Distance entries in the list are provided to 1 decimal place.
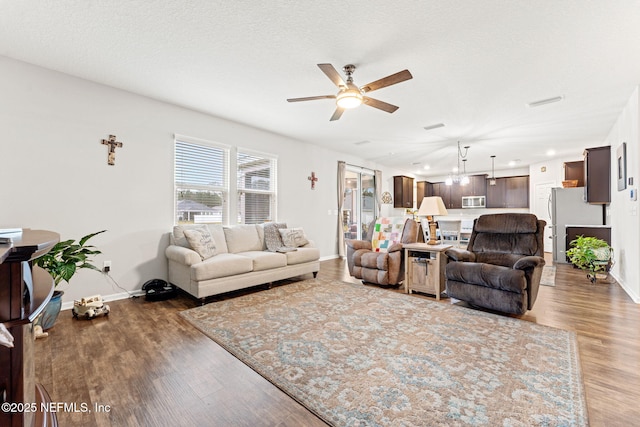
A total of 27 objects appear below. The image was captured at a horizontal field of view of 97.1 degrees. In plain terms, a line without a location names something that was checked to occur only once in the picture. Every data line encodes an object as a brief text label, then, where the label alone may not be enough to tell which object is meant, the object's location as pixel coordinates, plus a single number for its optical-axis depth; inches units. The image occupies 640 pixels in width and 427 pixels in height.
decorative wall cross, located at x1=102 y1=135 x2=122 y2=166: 137.2
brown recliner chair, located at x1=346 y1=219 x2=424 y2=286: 157.9
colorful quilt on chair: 175.2
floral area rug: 61.4
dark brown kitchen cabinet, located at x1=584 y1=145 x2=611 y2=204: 200.7
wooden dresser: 30.6
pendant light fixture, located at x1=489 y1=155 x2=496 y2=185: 291.5
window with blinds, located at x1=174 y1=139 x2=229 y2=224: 163.9
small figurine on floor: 113.3
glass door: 288.4
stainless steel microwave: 364.2
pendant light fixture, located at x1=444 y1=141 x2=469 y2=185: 255.0
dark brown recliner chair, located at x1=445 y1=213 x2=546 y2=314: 111.3
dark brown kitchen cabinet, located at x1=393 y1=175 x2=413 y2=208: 347.6
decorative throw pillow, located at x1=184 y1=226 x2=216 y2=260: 141.4
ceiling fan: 97.0
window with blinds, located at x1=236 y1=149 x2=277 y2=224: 192.1
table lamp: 149.9
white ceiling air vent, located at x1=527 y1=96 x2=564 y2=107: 145.9
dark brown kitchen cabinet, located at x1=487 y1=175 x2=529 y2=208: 336.5
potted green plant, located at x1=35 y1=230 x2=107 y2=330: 99.4
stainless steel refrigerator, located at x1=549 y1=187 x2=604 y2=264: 225.5
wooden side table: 140.5
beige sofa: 132.1
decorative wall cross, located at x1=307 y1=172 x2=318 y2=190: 237.5
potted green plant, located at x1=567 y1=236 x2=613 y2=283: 175.3
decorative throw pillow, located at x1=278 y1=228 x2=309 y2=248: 181.9
